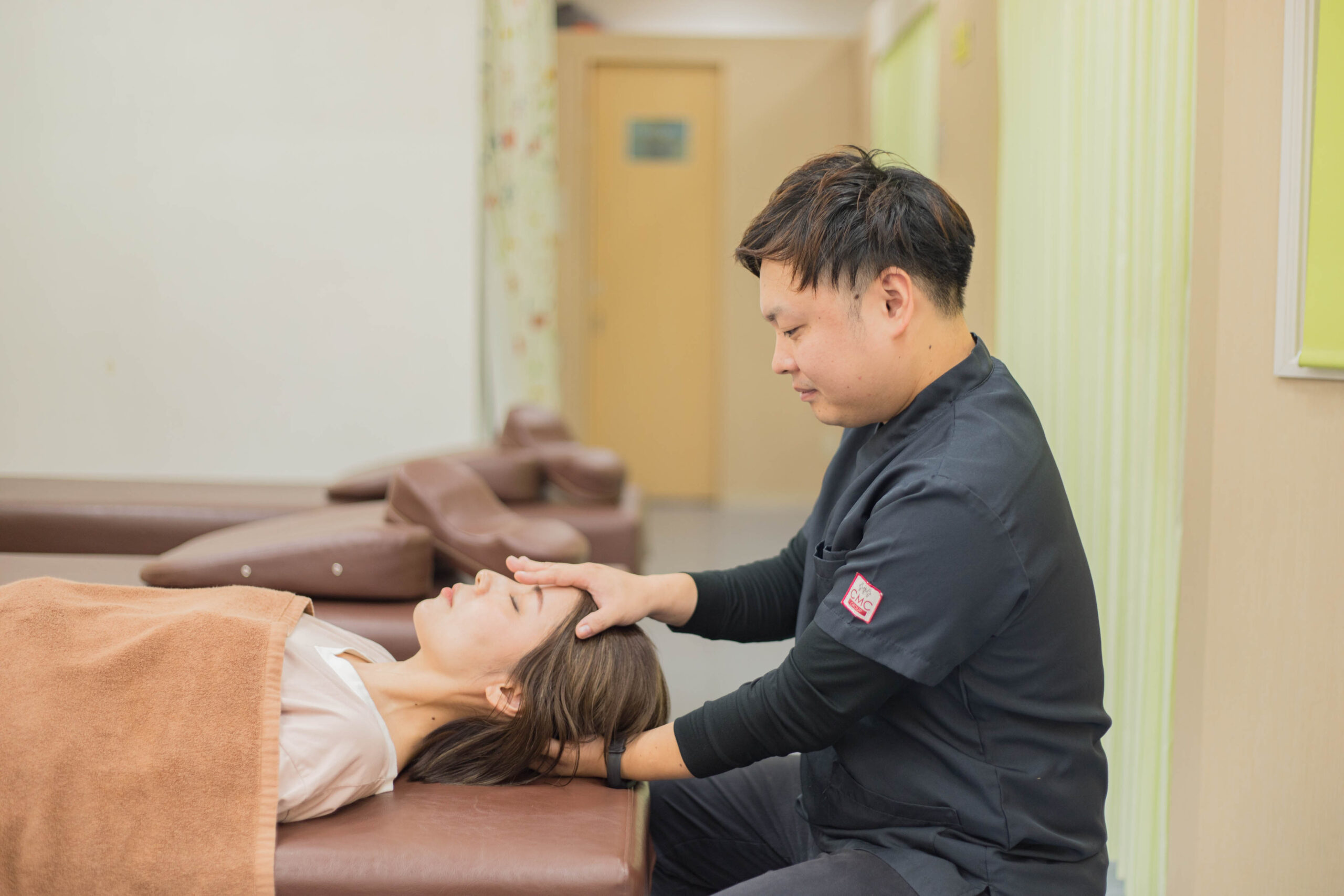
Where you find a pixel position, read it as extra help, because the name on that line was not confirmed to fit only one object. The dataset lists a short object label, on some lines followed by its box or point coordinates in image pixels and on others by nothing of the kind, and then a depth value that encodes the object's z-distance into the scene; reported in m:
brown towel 1.08
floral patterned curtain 3.87
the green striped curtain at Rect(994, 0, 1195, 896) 1.65
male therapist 1.06
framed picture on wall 1.37
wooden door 5.91
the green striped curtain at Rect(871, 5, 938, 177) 4.02
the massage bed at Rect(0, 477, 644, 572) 2.72
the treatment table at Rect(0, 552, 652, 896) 1.06
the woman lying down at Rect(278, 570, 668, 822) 1.23
